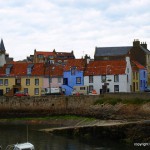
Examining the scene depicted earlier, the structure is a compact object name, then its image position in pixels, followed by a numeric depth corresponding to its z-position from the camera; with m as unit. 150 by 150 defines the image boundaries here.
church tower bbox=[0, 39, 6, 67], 88.35
